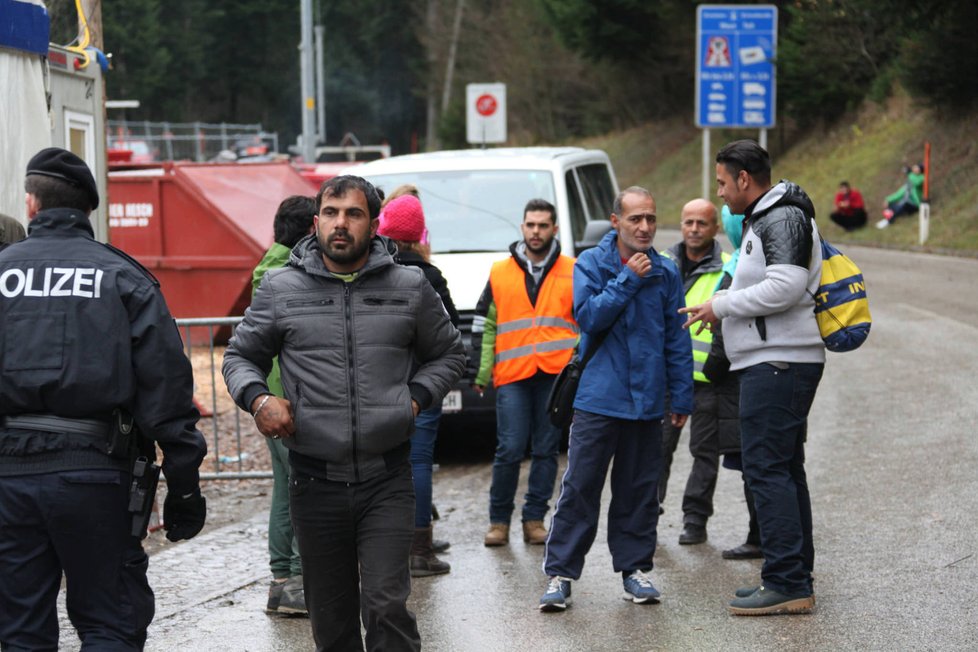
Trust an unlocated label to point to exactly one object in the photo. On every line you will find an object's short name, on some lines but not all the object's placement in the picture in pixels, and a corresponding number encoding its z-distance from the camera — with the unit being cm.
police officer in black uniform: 867
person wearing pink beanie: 1401
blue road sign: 5869
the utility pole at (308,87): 5981
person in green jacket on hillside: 5916
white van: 2092
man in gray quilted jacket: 954
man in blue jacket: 1273
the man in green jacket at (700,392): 1530
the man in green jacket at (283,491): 1266
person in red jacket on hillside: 6159
